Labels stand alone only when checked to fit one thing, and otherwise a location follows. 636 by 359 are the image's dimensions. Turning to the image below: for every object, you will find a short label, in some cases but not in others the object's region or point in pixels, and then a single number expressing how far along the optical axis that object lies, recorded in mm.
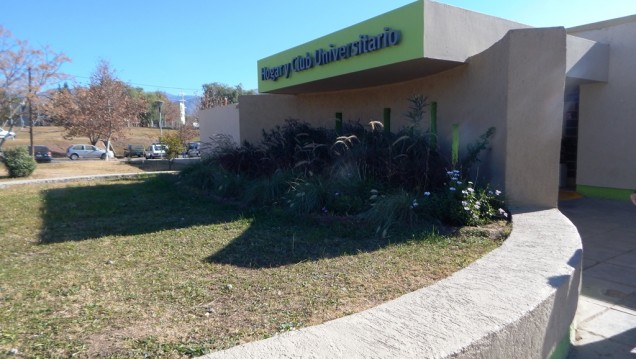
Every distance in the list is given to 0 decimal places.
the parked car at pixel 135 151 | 44688
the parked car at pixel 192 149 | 38291
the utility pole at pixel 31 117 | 24802
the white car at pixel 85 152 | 41844
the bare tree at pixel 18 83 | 23688
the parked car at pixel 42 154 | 36984
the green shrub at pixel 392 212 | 5844
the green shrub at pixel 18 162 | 17312
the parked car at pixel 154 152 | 42228
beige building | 6289
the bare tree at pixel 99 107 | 37281
